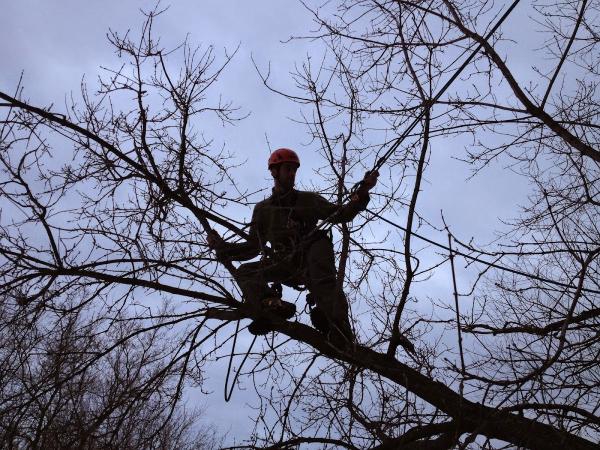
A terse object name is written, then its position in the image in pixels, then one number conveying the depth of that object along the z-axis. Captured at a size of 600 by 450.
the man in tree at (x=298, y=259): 4.01
